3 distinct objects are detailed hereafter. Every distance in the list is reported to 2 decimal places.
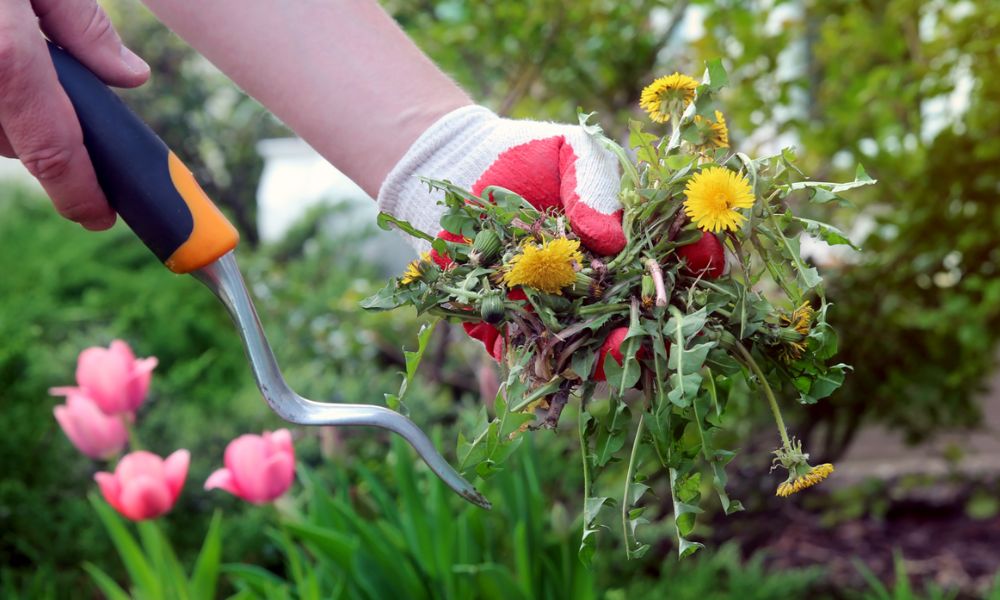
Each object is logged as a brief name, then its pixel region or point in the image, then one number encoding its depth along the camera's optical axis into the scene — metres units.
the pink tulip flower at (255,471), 1.41
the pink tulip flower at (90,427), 1.55
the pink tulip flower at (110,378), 1.51
